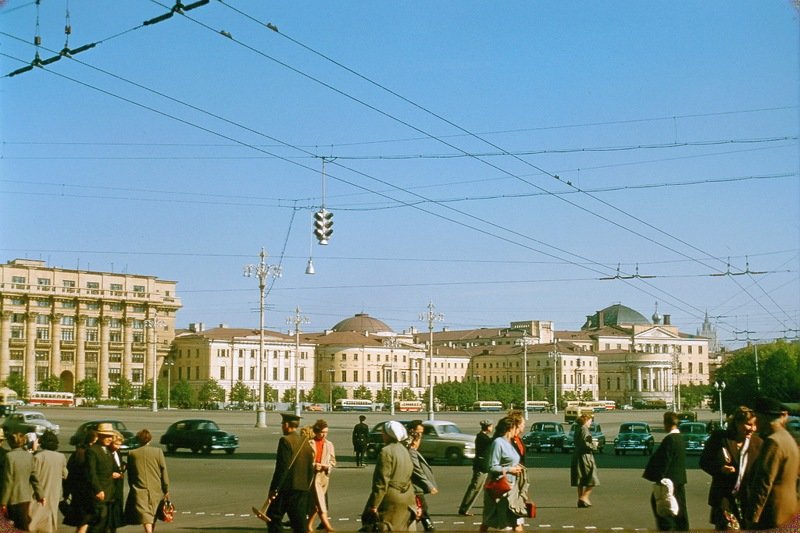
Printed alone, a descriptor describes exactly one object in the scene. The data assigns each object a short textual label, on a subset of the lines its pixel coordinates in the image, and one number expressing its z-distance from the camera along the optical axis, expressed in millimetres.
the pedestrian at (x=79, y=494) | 10906
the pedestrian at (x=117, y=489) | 11203
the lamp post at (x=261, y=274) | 56750
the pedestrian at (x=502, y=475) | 10391
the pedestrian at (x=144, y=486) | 11387
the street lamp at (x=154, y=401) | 87300
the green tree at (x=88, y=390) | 110819
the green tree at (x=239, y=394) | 126688
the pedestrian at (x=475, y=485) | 16609
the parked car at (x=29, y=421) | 45766
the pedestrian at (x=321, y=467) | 12727
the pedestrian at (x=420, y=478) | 11258
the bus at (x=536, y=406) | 131712
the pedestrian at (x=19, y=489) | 10695
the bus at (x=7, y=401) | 70938
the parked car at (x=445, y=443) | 33469
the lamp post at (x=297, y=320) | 90644
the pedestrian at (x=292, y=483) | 11125
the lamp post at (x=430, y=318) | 85188
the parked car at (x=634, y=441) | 41781
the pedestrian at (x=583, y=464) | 17859
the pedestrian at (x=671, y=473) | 10930
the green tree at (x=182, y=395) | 120750
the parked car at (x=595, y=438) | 43250
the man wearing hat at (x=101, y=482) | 10883
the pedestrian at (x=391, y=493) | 9562
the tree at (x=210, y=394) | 122544
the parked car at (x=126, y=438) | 35912
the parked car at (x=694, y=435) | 38688
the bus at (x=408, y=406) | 117375
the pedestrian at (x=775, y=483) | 8164
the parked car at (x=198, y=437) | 39375
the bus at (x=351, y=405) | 126812
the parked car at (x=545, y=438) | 43719
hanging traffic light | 23422
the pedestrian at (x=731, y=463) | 10227
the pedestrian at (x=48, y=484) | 10719
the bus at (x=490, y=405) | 137125
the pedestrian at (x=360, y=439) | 30609
